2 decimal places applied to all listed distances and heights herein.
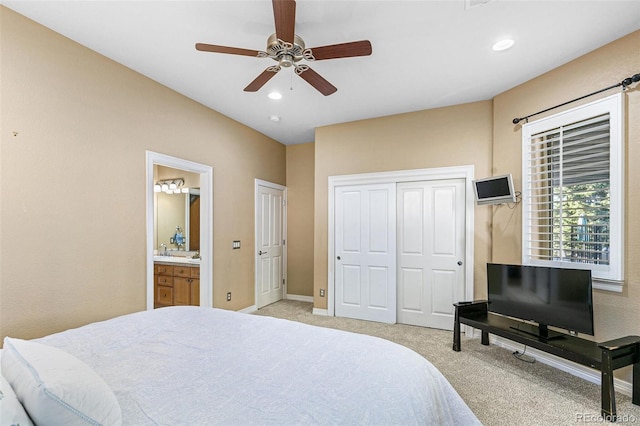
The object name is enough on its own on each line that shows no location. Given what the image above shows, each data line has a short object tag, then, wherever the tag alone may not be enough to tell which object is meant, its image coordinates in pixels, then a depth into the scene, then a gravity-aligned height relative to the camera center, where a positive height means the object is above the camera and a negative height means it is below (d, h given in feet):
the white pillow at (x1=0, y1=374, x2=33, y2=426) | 2.60 -1.79
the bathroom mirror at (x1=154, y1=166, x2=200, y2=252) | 14.97 +0.12
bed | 3.15 -2.27
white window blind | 7.73 +0.71
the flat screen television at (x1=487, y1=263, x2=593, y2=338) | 7.80 -2.37
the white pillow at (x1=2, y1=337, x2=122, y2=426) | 2.84 -1.80
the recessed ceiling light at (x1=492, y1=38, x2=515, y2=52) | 7.82 +4.61
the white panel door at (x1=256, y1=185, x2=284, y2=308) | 15.31 -1.65
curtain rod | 7.25 +3.36
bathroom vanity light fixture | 15.35 +1.54
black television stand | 6.60 -3.44
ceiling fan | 5.71 +3.59
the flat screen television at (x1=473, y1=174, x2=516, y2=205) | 9.93 +0.88
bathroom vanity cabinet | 12.40 -3.04
